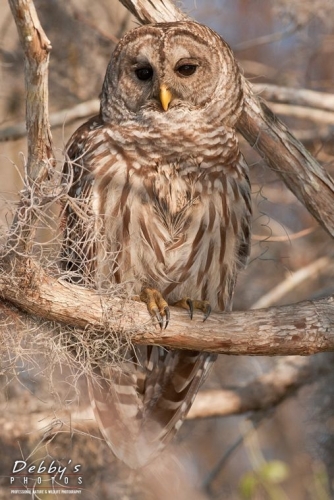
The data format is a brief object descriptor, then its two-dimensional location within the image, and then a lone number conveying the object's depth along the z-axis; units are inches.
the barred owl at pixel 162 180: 291.1
